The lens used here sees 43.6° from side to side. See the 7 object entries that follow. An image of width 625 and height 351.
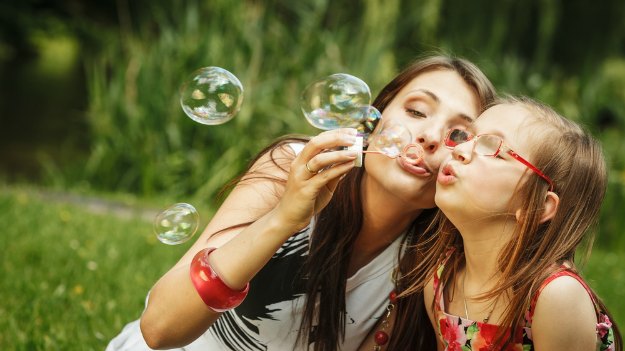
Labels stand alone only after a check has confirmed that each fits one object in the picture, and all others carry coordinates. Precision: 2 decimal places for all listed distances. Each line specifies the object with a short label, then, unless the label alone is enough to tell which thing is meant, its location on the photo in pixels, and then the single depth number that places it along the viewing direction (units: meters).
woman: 2.21
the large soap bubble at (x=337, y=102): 2.42
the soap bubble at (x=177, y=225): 2.50
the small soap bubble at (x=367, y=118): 2.40
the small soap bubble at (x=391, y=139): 2.16
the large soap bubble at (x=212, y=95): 2.52
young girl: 2.10
